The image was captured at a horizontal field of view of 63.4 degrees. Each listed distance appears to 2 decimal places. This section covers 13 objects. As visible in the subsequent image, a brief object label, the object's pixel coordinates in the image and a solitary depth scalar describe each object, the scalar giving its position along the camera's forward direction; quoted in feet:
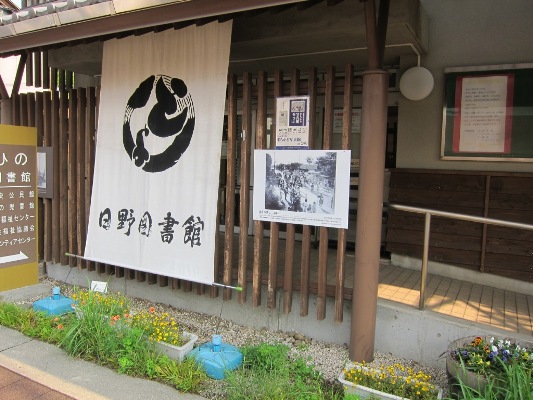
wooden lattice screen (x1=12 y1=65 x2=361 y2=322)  13.75
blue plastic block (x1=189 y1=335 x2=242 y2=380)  12.20
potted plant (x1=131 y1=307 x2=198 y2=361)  12.96
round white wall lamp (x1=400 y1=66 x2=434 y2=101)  17.84
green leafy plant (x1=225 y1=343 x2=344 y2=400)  10.62
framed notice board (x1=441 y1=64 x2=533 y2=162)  17.04
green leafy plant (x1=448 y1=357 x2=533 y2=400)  9.14
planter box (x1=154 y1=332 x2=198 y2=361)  12.87
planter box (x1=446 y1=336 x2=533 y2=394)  9.69
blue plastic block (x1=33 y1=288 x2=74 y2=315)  15.96
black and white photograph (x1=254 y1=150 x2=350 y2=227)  13.23
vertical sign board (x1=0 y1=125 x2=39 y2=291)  17.97
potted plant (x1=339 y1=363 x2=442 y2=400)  10.64
